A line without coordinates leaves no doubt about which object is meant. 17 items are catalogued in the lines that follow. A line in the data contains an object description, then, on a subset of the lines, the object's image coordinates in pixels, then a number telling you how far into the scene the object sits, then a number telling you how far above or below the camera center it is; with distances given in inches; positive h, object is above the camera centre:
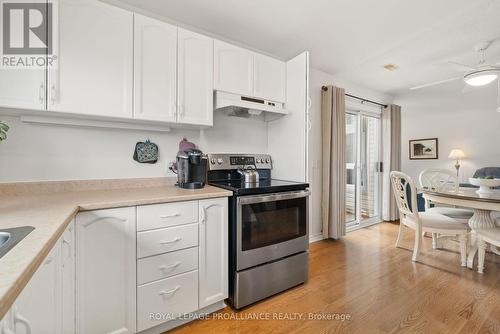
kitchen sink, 27.6 -9.3
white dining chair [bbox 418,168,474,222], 105.0 -9.2
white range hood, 76.8 +22.4
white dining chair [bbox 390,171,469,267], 91.9 -22.9
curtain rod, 121.6 +44.7
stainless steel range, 65.6 -20.8
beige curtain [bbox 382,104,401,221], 159.5 +11.4
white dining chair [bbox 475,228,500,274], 78.6 -25.5
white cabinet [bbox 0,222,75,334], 25.0 -17.9
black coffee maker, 70.1 -0.2
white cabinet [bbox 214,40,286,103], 77.0 +34.9
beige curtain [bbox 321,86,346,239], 120.7 +4.2
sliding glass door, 148.5 -0.1
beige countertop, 21.1 -8.1
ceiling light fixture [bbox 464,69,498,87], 85.0 +35.8
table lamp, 178.9 +9.9
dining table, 79.9 -12.9
